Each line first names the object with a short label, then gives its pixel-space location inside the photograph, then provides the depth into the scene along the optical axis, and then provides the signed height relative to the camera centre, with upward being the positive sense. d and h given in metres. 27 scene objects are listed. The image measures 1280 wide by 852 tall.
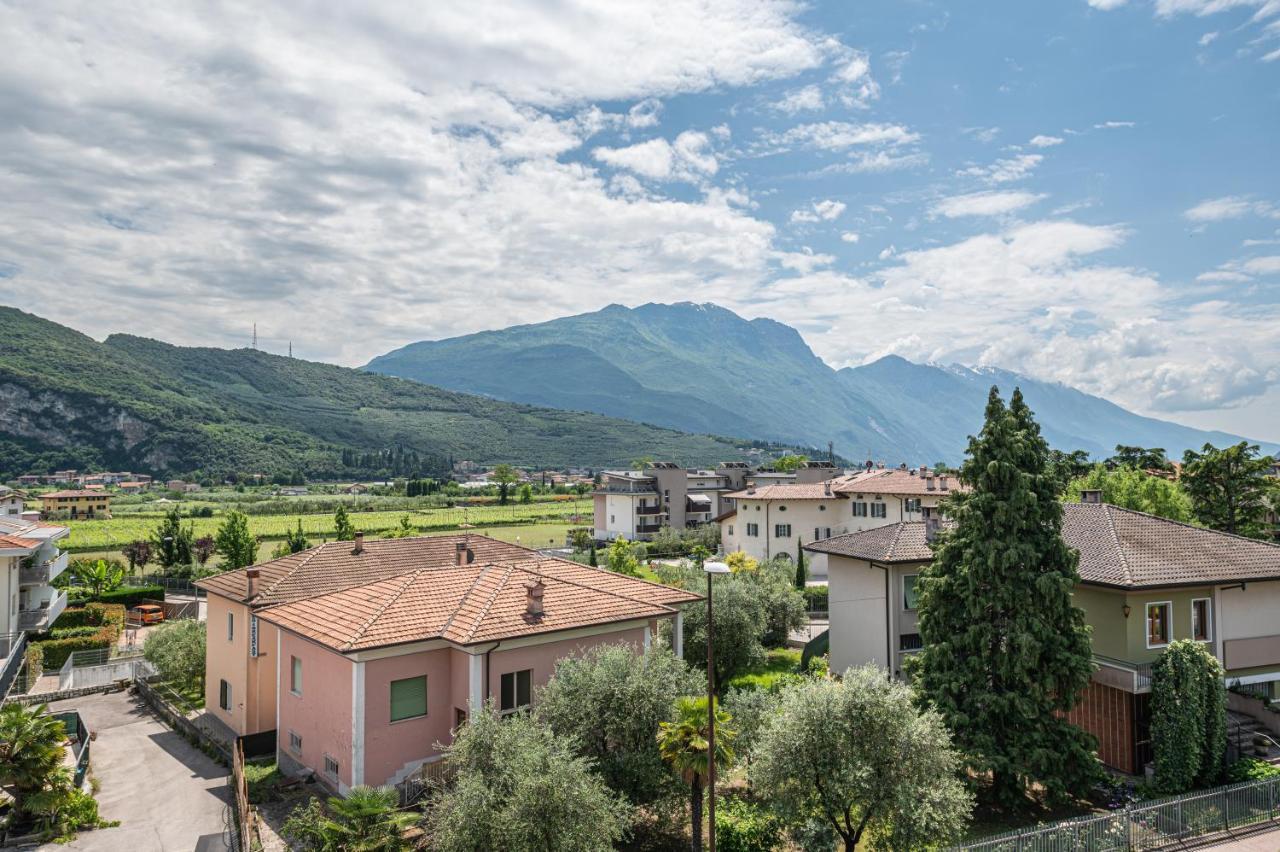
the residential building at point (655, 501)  95.12 -6.70
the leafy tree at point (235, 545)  59.58 -7.27
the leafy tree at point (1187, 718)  19.58 -7.13
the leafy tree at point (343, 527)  68.07 -6.89
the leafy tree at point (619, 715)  16.88 -6.01
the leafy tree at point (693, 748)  15.15 -6.05
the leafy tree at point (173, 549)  63.50 -8.05
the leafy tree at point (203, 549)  67.98 -8.90
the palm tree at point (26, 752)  18.39 -7.29
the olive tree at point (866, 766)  14.61 -6.31
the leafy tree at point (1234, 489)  42.94 -2.53
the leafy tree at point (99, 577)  53.25 -8.79
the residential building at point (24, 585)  29.89 -6.04
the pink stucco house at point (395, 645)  19.47 -5.38
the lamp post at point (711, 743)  14.30 -5.65
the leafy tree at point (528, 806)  13.84 -6.62
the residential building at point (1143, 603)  21.88 -4.85
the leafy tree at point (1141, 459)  79.11 -1.54
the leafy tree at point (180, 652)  30.94 -8.24
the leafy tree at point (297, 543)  61.81 -7.64
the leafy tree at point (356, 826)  16.05 -8.16
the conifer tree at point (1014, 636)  18.77 -4.81
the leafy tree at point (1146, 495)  46.50 -3.18
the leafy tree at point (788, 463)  141.35 -2.81
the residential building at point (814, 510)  64.56 -5.60
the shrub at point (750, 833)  16.06 -8.18
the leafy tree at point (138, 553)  64.62 -8.48
